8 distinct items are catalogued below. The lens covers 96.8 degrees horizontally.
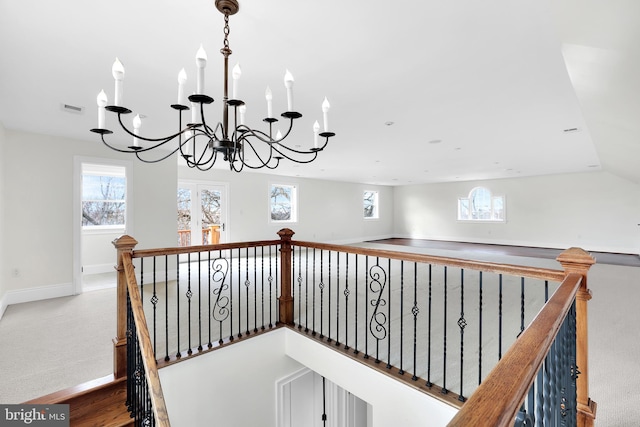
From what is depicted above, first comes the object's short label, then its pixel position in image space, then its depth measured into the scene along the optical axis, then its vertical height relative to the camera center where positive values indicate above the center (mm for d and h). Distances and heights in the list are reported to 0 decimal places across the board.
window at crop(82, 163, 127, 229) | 6336 +359
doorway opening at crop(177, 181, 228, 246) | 7254 +3
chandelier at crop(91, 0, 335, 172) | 1337 +578
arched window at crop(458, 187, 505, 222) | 10578 +293
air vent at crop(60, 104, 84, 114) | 3145 +1180
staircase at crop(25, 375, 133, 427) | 1995 -1426
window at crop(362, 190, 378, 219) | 12211 +418
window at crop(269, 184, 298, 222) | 8984 +339
